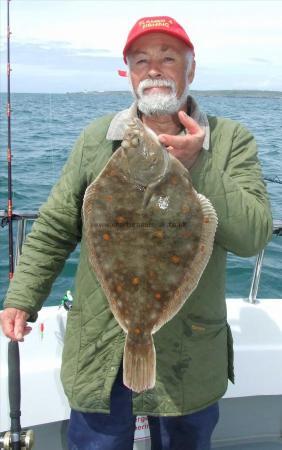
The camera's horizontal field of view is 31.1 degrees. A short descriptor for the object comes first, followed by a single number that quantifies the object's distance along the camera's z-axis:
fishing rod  2.46
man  2.36
